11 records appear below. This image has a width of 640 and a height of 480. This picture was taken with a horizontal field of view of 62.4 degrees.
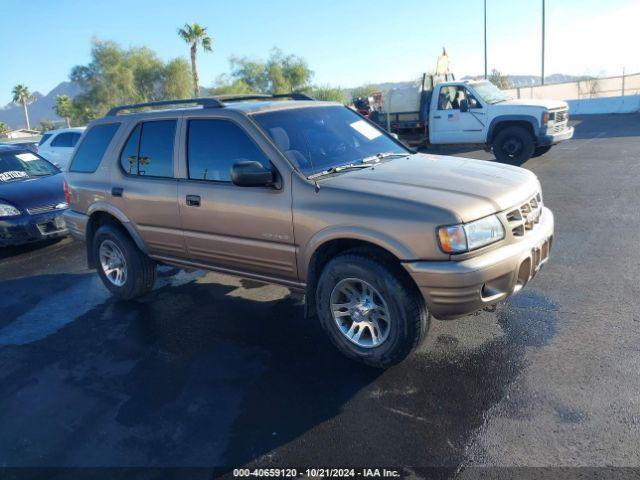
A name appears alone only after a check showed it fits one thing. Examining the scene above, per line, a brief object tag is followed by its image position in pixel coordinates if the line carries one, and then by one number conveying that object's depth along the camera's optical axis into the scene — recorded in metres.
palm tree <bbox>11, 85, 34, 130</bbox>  79.92
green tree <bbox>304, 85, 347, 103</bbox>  54.03
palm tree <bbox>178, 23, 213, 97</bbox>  48.65
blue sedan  7.56
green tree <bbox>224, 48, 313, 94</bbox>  59.53
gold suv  3.34
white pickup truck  11.80
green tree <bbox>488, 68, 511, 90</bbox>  41.97
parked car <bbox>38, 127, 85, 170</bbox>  14.10
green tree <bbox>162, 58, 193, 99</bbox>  54.19
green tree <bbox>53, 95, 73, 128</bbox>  55.53
